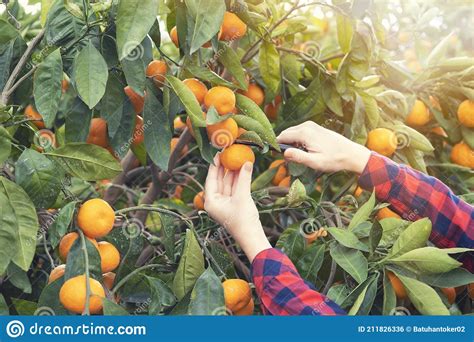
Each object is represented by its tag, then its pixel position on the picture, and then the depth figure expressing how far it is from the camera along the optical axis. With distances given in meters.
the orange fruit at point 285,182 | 1.47
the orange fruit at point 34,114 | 1.52
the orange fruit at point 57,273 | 1.11
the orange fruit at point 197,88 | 1.15
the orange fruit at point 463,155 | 1.50
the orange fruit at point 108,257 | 1.10
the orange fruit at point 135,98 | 1.18
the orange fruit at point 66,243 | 1.08
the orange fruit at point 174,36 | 1.20
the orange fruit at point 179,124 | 1.62
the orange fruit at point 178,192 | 1.75
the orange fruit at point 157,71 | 1.13
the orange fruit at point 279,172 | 1.51
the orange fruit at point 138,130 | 1.24
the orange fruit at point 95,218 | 1.06
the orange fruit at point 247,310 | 1.10
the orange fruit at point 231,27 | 1.16
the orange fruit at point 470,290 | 1.19
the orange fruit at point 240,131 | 1.12
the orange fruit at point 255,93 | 1.43
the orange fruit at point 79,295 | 0.99
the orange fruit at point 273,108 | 1.57
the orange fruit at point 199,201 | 1.46
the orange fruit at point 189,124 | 1.11
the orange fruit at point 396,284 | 1.09
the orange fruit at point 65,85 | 1.54
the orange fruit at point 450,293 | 1.16
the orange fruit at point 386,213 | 1.33
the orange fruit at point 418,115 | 1.53
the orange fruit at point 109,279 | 1.16
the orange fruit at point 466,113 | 1.46
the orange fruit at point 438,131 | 1.60
